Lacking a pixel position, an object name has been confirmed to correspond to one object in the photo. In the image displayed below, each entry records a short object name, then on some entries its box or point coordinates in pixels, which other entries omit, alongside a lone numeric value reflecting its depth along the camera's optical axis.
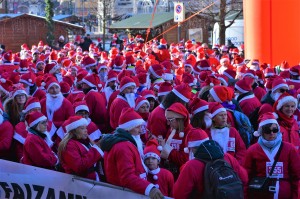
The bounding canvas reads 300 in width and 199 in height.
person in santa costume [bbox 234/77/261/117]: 9.74
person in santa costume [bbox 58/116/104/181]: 6.98
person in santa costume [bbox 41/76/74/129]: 10.05
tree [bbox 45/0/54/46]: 38.88
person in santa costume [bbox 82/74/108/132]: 10.83
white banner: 6.67
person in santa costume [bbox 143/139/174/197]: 6.90
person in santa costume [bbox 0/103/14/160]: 8.42
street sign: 23.40
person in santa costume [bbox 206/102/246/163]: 7.37
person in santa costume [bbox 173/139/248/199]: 5.93
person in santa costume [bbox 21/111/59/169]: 7.64
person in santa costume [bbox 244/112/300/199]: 6.61
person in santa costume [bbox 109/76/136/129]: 9.92
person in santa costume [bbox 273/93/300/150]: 7.62
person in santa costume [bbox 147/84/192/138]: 8.27
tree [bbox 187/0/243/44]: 32.75
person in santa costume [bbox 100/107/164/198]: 6.26
